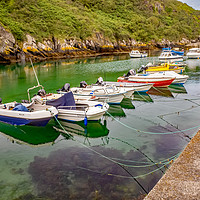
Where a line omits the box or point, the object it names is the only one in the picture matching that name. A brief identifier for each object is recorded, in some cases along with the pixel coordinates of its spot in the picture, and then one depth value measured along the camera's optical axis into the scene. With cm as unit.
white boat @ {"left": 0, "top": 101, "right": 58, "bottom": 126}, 1379
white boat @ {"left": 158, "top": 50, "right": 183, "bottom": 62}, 4432
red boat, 2380
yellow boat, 3008
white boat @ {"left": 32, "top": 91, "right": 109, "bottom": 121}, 1429
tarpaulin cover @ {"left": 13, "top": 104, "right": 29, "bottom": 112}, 1434
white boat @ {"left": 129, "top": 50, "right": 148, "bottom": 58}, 6581
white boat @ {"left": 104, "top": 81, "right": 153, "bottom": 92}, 2139
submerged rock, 755
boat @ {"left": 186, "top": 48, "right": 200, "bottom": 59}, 5593
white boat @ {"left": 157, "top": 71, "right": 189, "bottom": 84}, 2525
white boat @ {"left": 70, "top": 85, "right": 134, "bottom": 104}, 1818
